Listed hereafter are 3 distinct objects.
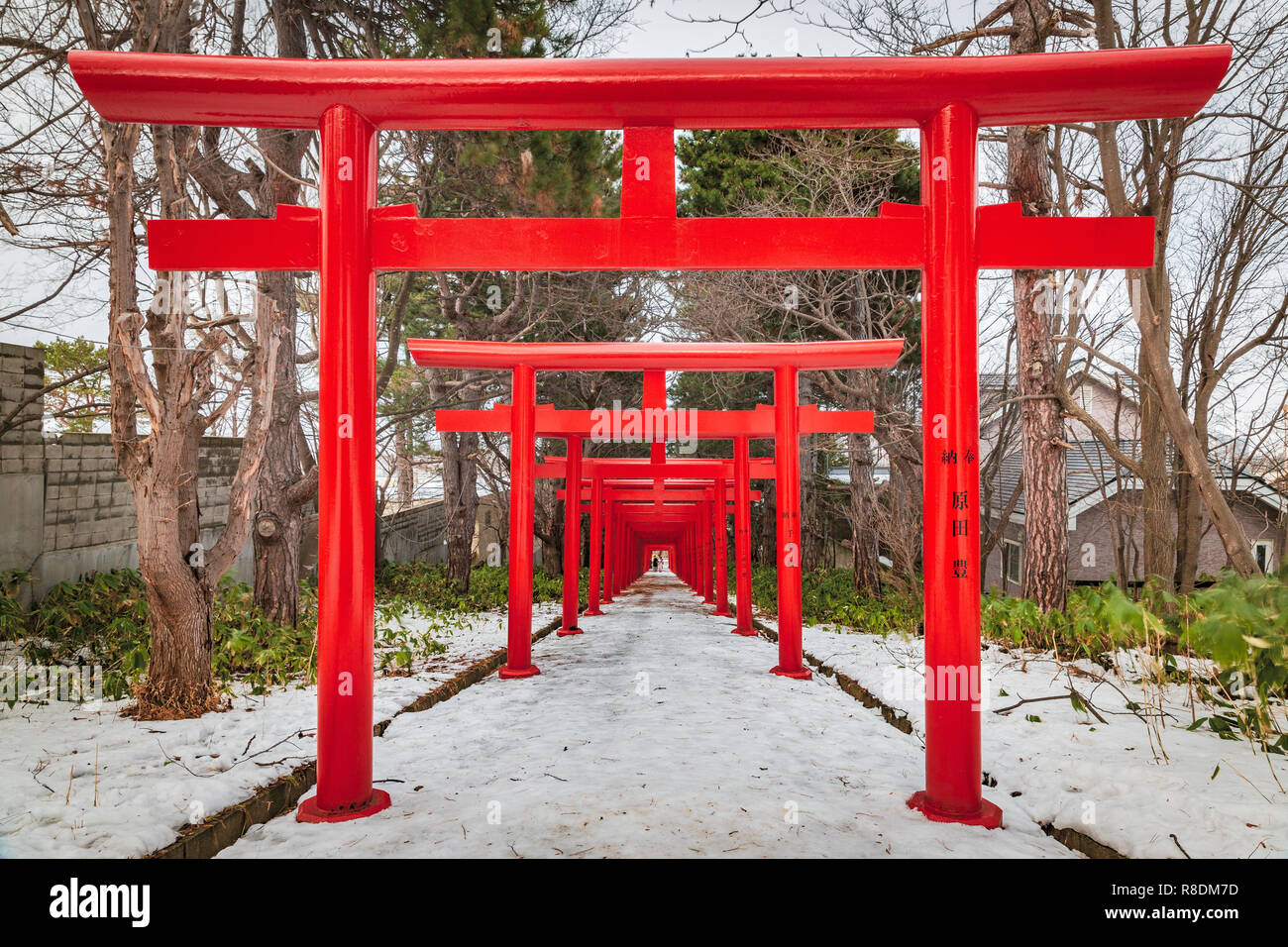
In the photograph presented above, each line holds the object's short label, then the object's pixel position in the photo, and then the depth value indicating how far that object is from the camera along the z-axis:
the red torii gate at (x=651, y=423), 6.95
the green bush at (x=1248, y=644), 3.12
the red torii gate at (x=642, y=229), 3.15
